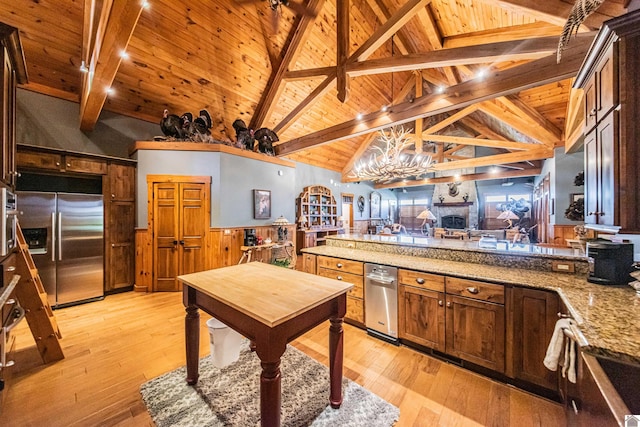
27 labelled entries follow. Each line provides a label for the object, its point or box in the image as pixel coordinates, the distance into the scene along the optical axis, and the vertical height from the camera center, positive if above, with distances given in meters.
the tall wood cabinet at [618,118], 1.35 +0.57
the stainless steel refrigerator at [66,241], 3.32 -0.40
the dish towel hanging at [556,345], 1.31 -0.76
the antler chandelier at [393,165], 4.66 +0.97
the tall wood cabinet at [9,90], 1.68 +0.99
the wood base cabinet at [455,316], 2.01 -0.98
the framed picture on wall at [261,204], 5.40 +0.22
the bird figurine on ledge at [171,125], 4.45 +1.68
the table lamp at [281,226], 5.66 -0.32
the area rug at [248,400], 1.66 -1.46
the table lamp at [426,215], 8.32 -0.10
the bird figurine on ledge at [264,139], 5.70 +1.81
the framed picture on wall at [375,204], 11.58 +0.43
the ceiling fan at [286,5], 2.59 +2.35
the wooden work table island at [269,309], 1.28 -0.62
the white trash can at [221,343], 1.98 -1.10
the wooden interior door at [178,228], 4.39 -0.27
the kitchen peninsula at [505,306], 1.32 -0.68
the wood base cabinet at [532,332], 1.79 -0.95
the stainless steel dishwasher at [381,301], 2.61 -1.02
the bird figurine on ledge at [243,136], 5.27 +1.77
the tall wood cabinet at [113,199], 3.71 +0.28
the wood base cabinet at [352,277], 2.92 -0.84
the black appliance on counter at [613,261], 1.68 -0.36
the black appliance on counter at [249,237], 5.07 -0.51
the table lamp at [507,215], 7.27 -0.10
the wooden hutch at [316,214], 7.54 -0.04
